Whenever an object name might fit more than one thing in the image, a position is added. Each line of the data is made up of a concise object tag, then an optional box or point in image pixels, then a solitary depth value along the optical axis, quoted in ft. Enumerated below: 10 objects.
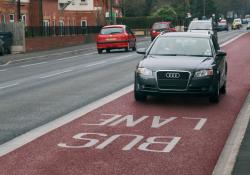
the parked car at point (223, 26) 330.34
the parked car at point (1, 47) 126.68
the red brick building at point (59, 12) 185.16
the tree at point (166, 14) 323.76
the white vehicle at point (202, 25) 132.87
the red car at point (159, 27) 182.29
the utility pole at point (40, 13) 166.79
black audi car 39.91
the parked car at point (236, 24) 368.68
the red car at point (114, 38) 122.93
